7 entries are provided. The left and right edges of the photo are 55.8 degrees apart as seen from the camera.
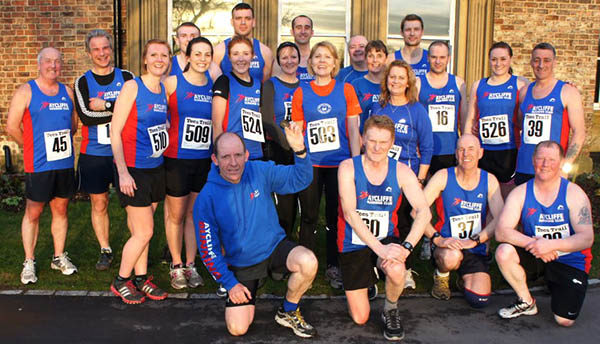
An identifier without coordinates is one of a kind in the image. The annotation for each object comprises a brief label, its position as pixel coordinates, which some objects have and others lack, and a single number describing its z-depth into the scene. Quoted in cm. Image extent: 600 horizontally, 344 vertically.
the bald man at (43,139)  501
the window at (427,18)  973
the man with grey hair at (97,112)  512
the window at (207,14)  948
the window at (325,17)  952
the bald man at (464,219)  468
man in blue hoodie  395
